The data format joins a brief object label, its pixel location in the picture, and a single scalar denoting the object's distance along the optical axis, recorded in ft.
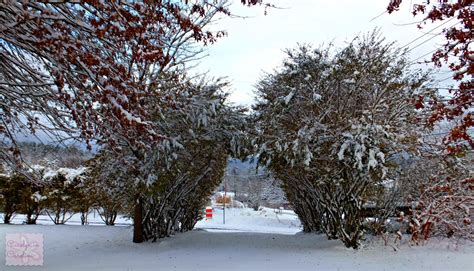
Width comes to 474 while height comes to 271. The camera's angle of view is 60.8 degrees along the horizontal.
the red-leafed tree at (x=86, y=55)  11.55
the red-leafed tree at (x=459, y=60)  12.26
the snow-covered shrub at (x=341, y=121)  28.17
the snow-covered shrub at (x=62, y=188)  46.42
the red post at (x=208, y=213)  69.37
